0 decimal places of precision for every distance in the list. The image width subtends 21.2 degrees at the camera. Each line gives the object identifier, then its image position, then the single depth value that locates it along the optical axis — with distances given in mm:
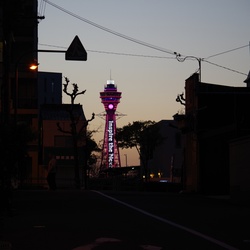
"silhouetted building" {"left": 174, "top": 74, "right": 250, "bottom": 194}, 38031
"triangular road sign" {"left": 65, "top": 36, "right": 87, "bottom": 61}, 22844
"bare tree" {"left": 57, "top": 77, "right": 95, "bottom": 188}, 55444
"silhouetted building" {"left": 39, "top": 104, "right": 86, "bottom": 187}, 70812
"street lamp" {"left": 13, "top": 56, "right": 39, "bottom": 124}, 34331
